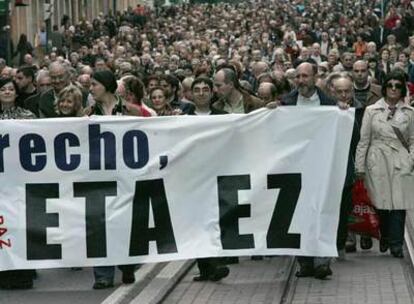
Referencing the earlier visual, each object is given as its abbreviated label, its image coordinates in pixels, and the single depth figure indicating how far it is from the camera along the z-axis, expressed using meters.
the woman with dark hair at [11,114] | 12.67
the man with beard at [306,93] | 13.36
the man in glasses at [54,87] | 14.67
